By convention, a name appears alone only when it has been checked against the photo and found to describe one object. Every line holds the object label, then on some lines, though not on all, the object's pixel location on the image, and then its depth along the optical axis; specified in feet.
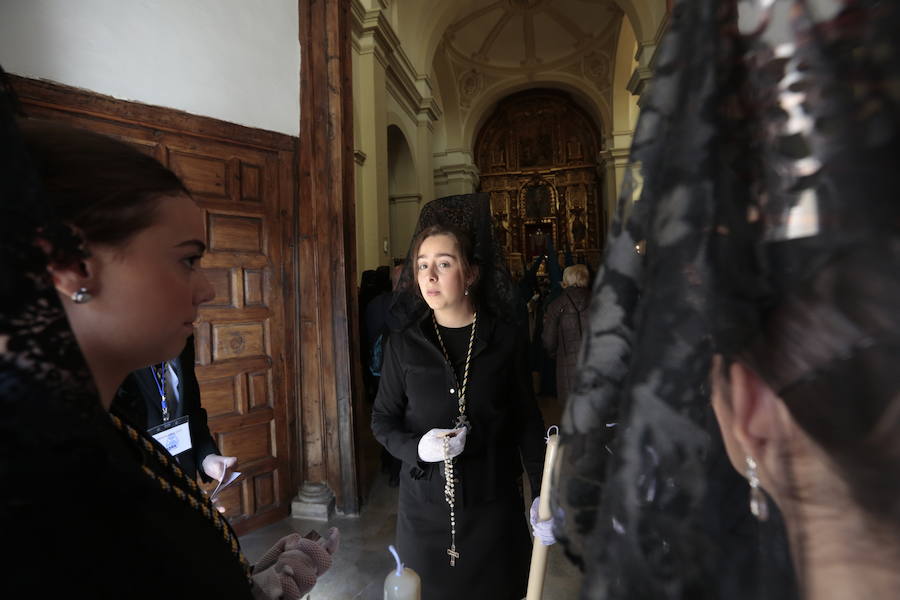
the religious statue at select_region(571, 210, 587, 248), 51.52
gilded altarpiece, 51.08
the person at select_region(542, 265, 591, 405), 15.37
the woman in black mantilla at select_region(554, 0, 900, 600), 1.20
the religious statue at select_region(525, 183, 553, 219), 52.49
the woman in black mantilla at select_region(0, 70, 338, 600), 1.59
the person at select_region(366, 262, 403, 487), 13.95
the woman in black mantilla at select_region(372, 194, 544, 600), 5.78
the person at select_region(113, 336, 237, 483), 6.64
